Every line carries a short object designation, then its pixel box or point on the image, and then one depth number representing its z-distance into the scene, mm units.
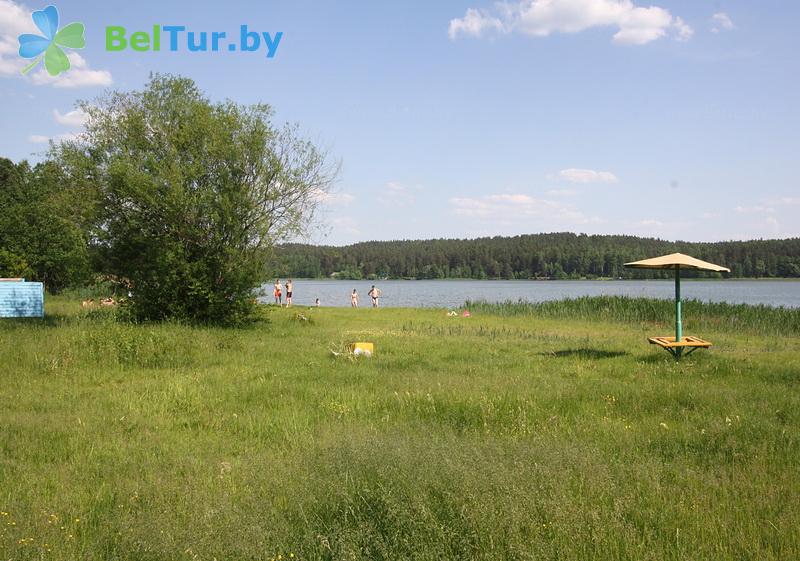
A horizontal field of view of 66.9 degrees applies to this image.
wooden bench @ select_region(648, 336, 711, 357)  13203
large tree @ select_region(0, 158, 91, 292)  38750
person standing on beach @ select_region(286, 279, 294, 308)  38762
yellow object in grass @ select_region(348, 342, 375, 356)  13961
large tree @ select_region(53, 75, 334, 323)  19312
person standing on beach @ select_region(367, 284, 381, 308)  38978
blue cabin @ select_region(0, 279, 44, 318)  23250
